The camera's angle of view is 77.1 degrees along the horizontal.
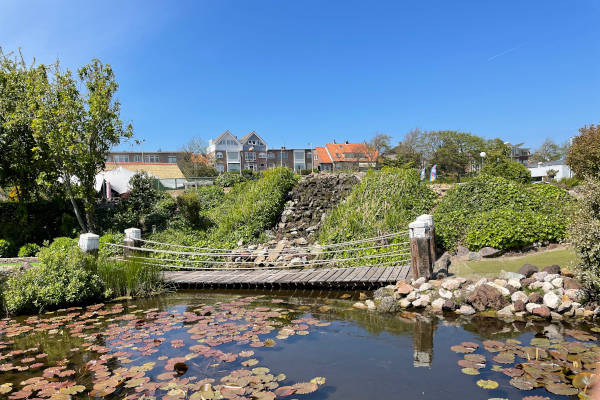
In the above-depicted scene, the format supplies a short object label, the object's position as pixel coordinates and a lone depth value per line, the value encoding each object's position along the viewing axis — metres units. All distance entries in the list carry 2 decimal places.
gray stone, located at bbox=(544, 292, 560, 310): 5.99
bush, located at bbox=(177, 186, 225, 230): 15.18
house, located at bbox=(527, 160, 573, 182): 41.46
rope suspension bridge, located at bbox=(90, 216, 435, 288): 8.22
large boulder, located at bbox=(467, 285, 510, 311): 6.43
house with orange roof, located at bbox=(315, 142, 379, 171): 58.56
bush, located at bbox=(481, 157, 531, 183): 22.22
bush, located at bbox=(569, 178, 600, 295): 5.46
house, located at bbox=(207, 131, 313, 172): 65.19
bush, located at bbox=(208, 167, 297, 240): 14.29
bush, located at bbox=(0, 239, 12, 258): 13.45
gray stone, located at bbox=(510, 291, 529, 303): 6.33
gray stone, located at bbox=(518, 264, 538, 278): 7.22
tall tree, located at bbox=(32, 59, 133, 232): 14.00
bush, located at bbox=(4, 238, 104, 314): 7.55
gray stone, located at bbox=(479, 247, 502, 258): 9.04
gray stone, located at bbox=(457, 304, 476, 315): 6.47
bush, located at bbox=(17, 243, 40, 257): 13.52
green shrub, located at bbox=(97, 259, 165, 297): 8.59
